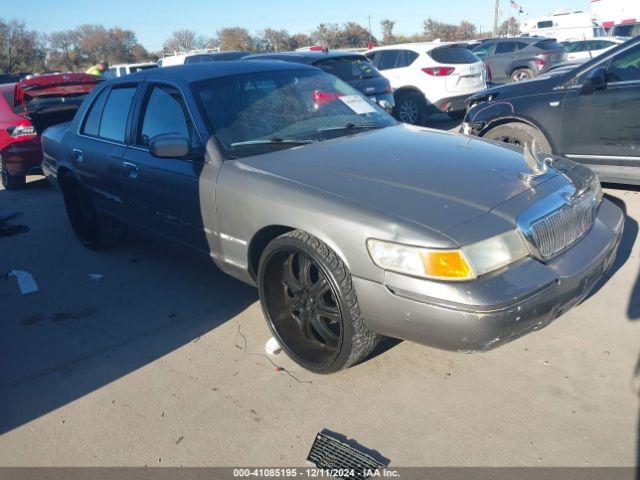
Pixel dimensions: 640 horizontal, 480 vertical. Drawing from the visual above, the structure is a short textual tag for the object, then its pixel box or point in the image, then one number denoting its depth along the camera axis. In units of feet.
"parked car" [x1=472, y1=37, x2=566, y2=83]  51.75
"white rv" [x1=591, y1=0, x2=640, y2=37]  96.12
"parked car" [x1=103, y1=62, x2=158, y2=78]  67.00
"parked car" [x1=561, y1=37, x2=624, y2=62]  54.85
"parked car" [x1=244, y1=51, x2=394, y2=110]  30.73
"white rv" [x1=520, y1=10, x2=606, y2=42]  77.87
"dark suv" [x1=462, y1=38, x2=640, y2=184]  16.52
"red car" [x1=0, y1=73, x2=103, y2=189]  25.58
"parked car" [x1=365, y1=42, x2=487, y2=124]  34.14
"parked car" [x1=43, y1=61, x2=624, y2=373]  8.16
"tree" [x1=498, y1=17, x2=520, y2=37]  202.39
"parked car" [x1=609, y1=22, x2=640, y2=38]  75.60
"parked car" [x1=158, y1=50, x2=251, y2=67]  48.16
